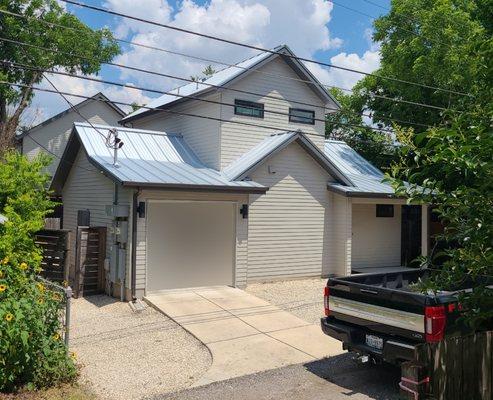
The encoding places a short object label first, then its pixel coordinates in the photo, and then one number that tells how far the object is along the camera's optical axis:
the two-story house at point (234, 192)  12.80
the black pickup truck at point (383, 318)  6.22
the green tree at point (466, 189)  3.41
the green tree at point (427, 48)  18.62
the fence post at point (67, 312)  6.96
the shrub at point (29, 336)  5.94
